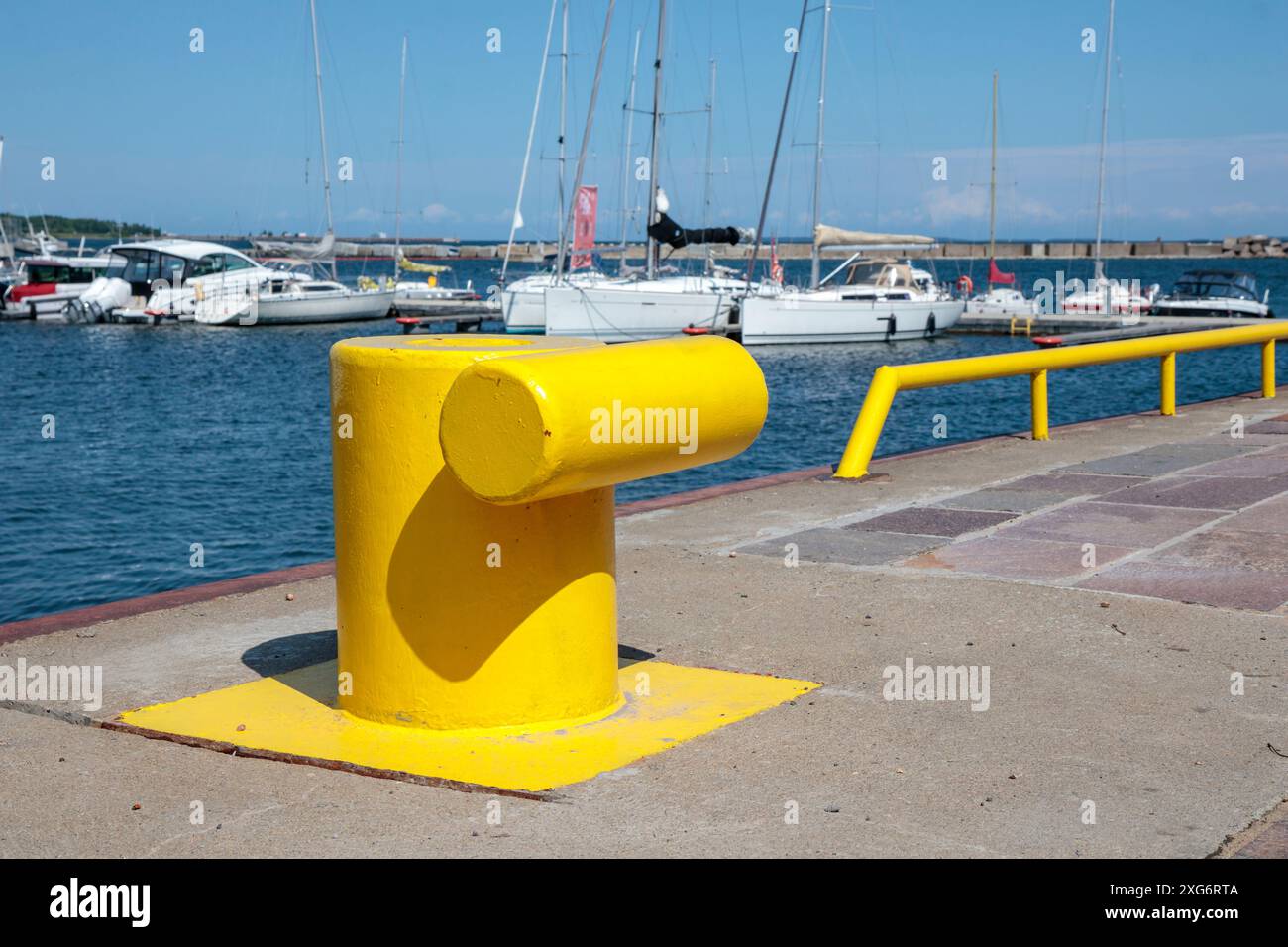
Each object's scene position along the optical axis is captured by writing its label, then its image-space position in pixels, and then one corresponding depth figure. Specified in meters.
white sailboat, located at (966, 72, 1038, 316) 50.59
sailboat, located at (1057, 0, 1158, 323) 47.53
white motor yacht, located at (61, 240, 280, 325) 55.50
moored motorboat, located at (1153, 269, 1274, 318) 42.88
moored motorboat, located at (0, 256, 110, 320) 59.50
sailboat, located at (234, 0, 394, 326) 54.88
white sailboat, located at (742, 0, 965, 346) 42.56
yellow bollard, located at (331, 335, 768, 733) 4.27
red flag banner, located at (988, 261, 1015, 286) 58.74
